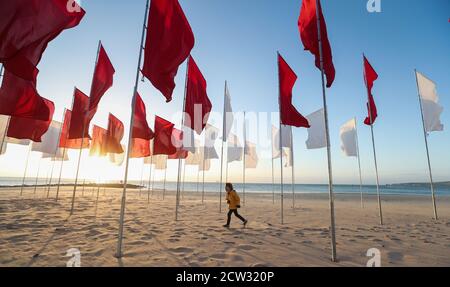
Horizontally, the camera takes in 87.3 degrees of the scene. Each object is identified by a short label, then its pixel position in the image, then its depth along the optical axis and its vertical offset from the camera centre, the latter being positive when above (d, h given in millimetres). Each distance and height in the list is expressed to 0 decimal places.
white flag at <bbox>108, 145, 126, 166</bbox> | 24325 +2491
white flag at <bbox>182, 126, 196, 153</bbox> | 10953 +2389
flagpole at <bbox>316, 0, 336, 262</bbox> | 5484 +781
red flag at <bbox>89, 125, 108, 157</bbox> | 19200 +3399
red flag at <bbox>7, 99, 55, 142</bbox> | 10616 +2388
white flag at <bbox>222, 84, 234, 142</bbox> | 14219 +4115
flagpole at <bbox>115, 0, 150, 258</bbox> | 5516 +1490
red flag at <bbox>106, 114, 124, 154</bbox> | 17062 +3318
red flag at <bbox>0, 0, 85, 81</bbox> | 5527 +3695
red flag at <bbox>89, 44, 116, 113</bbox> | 10156 +4535
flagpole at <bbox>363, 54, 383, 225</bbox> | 10961 +2890
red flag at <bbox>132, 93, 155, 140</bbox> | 13312 +3326
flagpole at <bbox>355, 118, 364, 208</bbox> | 18525 +3035
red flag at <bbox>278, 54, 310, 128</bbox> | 9961 +3813
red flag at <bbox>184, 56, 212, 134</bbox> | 11047 +4025
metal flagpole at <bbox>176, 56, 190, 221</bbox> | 10290 +2822
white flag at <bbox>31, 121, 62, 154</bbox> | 18391 +3119
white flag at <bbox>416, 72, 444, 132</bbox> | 13031 +4600
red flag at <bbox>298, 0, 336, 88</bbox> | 6953 +4344
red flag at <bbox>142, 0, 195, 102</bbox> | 6992 +4308
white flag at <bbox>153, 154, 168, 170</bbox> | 28553 +2596
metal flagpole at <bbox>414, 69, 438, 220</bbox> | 12849 +2452
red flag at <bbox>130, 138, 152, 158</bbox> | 20630 +3011
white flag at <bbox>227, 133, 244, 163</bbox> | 20609 +3093
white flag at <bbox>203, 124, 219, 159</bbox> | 18484 +3406
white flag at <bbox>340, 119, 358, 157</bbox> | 18523 +3718
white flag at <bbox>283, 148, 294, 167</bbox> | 21384 +2865
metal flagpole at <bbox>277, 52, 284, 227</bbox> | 10473 +3619
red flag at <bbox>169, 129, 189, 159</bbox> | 18214 +3618
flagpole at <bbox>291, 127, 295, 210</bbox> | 16809 +1593
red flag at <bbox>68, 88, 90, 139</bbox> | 11953 +3356
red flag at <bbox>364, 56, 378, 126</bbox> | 11016 +4617
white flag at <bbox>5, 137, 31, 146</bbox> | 18719 +3080
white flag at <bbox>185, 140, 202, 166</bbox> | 25547 +2766
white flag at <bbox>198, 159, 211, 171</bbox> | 22973 +1754
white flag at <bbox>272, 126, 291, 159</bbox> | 20938 +3724
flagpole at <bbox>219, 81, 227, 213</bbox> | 14094 +3679
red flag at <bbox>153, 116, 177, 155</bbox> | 16766 +3249
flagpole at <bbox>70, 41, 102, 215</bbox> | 10928 +2540
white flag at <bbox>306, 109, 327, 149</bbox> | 16031 +3690
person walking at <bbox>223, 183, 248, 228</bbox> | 9648 -675
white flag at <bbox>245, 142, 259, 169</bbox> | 23672 +2673
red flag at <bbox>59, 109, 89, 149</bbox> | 15830 +2963
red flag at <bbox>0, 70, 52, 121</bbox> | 7250 +2512
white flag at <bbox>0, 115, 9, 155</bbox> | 11762 +2840
